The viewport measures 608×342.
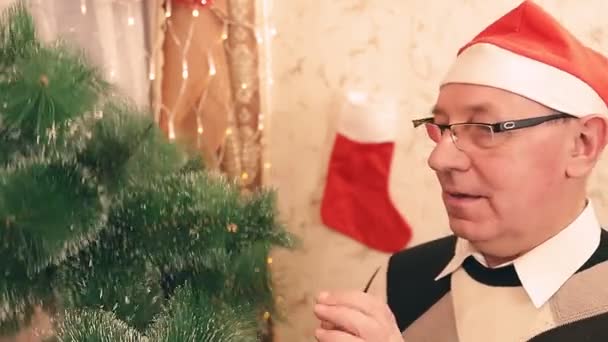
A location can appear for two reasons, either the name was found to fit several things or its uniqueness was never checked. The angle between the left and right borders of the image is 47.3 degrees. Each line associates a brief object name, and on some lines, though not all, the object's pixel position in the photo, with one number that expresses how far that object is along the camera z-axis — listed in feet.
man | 2.94
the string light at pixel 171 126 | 4.67
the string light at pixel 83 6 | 4.17
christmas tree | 2.27
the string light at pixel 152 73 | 4.63
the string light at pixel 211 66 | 4.71
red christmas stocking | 5.37
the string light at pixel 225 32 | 4.80
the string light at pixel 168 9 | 4.63
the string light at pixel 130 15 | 4.47
